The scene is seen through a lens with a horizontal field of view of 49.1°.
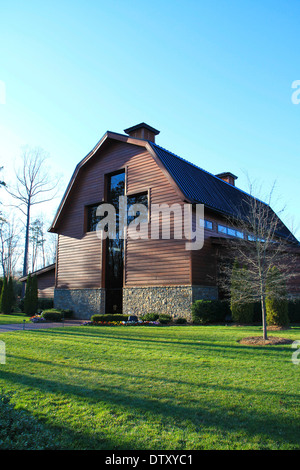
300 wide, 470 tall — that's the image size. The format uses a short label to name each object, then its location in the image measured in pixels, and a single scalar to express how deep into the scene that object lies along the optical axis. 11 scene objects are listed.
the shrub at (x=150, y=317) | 14.87
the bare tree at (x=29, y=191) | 32.19
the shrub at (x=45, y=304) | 22.93
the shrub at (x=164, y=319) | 14.40
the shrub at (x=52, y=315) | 17.06
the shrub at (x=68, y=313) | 19.52
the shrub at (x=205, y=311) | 13.84
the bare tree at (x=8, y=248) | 42.69
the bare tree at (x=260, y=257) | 9.50
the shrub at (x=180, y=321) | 14.24
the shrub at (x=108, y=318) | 15.47
